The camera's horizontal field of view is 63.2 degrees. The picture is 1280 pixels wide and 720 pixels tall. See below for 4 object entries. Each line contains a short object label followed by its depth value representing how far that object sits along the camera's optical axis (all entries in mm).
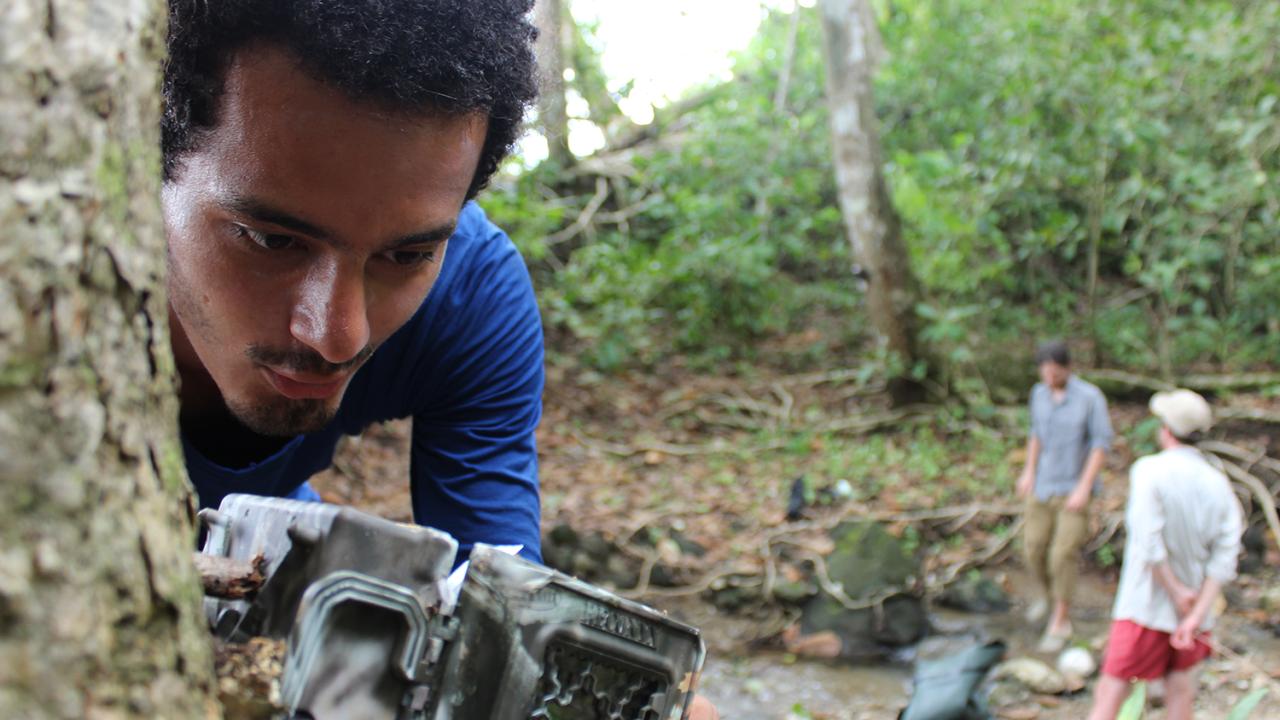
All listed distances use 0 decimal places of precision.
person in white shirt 3941
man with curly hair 1237
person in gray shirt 5461
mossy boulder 5523
